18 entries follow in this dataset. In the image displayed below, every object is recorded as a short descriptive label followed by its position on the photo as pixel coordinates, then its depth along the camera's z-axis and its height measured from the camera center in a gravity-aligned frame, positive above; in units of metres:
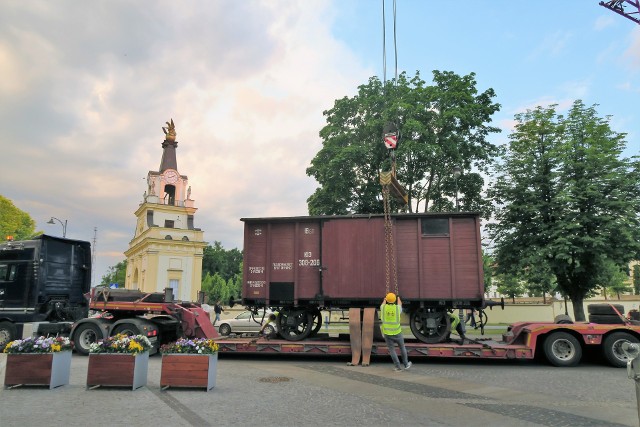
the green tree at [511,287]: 50.03 +0.65
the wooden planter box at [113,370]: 7.73 -1.39
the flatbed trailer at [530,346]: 10.56 -1.32
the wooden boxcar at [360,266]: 11.66 +0.69
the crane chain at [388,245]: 11.65 +1.23
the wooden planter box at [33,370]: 7.89 -1.42
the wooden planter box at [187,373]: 7.76 -1.43
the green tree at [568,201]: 18.05 +3.84
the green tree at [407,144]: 23.16 +7.83
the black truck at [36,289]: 13.23 +0.00
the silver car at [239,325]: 22.14 -1.70
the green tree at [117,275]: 105.20 +3.74
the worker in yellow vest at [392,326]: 10.32 -0.78
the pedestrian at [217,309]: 26.13 -1.07
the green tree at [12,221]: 42.09 +6.59
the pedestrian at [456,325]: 12.13 -0.89
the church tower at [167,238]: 51.28 +6.24
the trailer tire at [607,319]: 11.05 -0.64
